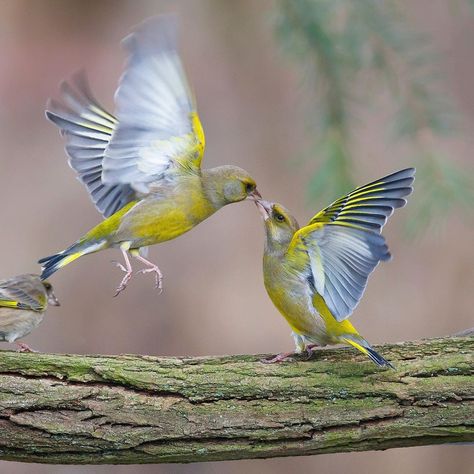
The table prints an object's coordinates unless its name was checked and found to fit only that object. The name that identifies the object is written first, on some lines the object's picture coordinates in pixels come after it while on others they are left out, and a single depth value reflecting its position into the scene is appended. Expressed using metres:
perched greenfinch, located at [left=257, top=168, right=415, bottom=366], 7.06
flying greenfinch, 8.05
